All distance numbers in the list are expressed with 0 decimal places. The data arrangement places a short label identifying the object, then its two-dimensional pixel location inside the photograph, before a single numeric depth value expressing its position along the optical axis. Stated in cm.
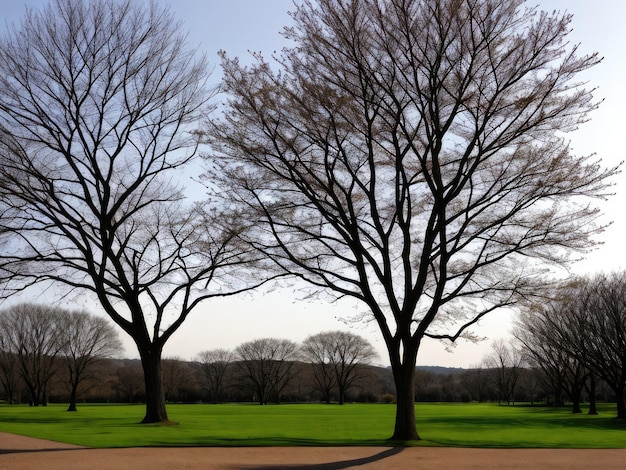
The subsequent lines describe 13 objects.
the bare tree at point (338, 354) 9844
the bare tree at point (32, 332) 6347
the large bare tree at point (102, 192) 2209
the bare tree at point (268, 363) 9788
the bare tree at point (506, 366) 9369
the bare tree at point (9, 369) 6512
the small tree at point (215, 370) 10625
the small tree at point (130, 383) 9250
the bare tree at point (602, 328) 3644
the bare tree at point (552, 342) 4372
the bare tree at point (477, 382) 11388
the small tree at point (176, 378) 9575
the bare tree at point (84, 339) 6038
